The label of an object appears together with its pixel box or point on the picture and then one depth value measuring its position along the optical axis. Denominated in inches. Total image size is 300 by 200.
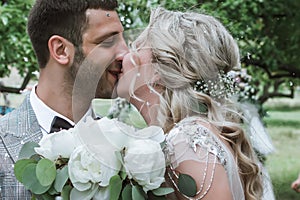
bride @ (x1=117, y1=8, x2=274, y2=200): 86.4
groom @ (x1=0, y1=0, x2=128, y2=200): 93.8
